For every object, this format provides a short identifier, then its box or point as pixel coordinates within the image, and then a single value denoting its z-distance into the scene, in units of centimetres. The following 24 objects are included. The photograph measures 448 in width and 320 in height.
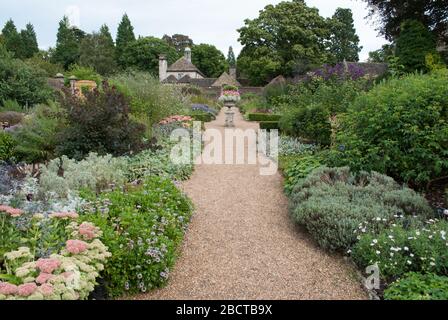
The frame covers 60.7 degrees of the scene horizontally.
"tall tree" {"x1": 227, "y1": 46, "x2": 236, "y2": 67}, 8104
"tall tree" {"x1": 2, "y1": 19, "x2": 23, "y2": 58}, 4308
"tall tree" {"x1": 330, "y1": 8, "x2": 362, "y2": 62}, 4794
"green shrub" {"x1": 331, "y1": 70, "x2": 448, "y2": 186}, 596
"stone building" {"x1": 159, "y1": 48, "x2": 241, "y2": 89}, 4794
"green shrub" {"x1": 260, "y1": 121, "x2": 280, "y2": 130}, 1446
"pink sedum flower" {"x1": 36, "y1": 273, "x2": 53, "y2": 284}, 263
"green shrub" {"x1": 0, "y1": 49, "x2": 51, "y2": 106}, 1557
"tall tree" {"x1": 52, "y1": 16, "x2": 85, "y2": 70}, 4788
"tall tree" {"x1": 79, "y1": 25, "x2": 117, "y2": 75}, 4359
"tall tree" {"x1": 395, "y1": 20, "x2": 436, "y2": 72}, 1775
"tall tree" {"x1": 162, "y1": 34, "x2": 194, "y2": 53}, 6831
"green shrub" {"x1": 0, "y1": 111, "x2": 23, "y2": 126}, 1212
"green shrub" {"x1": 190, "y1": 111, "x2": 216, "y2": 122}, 1681
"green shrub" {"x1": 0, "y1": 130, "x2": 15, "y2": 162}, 835
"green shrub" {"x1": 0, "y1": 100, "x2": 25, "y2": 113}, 1408
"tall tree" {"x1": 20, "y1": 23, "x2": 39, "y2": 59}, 4647
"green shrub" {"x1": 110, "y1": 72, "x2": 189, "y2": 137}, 1172
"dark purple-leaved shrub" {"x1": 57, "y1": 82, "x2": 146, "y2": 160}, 764
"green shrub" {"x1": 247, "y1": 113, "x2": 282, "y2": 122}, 1695
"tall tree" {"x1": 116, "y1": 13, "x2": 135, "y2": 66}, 5509
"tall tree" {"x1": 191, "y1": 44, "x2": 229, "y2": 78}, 5950
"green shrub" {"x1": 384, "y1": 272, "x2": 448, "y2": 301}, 298
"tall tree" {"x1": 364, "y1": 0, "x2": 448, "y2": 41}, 1880
